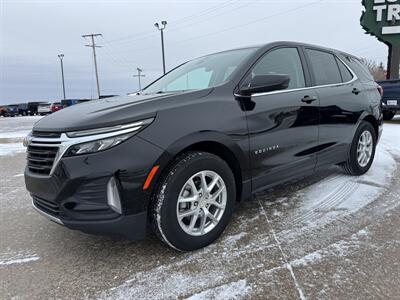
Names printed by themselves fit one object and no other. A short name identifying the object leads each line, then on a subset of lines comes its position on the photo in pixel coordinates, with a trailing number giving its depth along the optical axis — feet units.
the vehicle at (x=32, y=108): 140.15
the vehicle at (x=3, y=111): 140.79
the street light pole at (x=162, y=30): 87.91
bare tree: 151.81
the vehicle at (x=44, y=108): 125.90
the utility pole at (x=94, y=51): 159.26
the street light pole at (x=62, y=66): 190.97
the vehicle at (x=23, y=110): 141.79
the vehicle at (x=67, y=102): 144.91
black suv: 7.42
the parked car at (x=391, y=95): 35.14
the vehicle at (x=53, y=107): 116.04
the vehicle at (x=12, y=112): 139.85
